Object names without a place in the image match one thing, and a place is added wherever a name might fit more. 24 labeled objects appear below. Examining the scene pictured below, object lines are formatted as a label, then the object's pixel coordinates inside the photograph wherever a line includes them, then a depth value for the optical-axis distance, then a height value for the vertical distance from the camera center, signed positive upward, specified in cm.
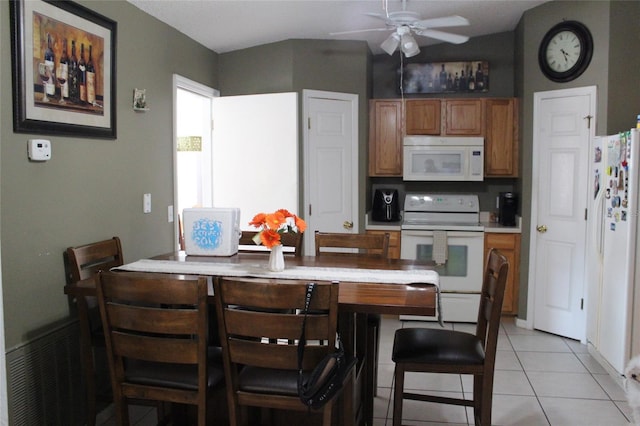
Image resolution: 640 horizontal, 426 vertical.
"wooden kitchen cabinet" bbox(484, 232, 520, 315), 476 -59
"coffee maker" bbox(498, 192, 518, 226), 491 -18
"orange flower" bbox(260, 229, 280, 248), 263 -24
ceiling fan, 338 +103
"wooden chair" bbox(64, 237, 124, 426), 264 -65
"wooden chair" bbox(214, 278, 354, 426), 197 -55
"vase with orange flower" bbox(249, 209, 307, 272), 263 -22
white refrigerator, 335 -41
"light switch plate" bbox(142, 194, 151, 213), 345 -11
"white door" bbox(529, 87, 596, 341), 424 -15
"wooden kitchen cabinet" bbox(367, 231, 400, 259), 496 -54
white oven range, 481 -61
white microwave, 503 +27
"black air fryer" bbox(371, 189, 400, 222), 524 -17
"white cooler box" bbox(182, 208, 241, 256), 311 -26
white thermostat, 244 +16
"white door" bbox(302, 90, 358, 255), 466 +21
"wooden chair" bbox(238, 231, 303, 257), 335 -34
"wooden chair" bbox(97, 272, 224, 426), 206 -61
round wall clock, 412 +107
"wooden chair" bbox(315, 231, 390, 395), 319 -34
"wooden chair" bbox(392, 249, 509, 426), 243 -76
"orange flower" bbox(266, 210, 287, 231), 262 -16
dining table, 223 -44
